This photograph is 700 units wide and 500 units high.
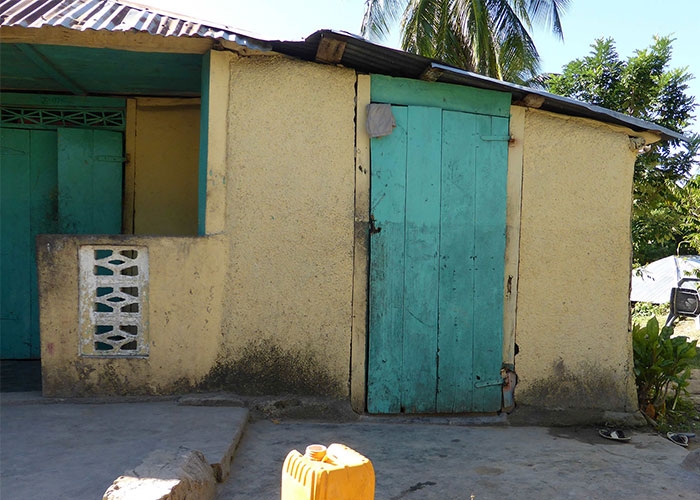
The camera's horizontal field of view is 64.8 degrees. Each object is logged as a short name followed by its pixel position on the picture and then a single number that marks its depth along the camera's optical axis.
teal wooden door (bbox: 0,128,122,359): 5.14
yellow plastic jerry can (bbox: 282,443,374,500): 1.62
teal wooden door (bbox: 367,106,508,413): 4.20
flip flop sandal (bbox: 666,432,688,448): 4.13
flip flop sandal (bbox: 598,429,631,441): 4.08
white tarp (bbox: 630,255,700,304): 15.34
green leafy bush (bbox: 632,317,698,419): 4.63
